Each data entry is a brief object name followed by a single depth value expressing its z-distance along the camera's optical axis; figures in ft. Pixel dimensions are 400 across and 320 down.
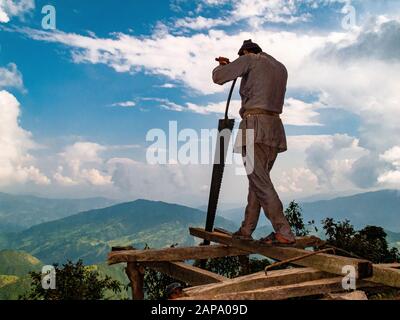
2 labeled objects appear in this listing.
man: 19.58
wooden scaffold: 12.11
